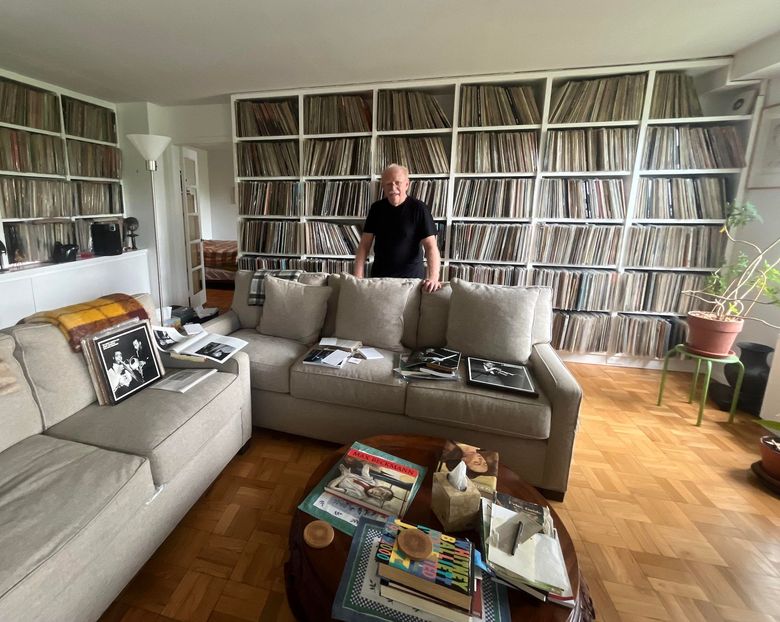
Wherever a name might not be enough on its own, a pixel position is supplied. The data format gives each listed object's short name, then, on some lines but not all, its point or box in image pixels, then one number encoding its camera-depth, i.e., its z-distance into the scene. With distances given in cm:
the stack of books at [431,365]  180
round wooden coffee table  83
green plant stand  221
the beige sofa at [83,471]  90
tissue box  102
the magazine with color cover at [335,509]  103
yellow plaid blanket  146
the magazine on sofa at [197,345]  180
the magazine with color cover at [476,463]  115
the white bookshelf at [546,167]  272
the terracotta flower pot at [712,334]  218
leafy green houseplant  217
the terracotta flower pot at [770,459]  174
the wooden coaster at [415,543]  88
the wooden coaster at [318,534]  95
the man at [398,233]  237
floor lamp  278
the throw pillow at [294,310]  224
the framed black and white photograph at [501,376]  168
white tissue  104
